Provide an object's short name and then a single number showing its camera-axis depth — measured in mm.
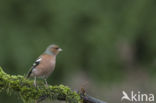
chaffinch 12773
